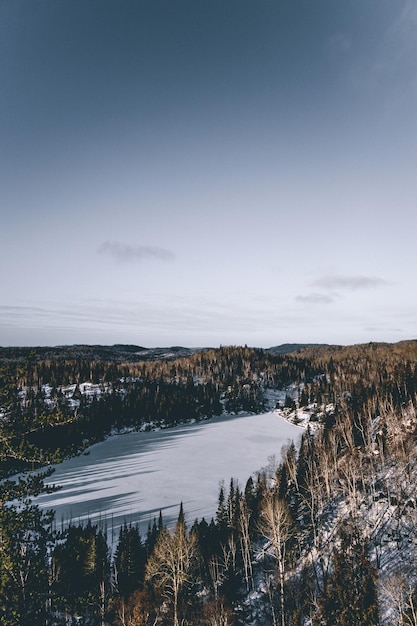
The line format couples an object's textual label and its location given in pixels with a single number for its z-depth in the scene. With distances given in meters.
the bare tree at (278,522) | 41.71
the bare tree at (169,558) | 46.93
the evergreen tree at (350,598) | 35.28
